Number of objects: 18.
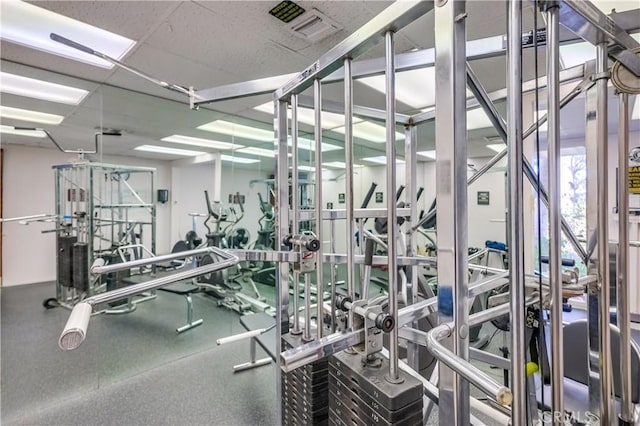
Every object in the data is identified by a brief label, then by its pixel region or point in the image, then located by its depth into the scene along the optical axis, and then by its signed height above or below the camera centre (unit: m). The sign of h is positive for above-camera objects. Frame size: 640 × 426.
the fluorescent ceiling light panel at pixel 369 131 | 4.40 +1.25
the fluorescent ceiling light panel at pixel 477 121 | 3.52 +1.09
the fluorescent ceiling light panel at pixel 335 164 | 4.01 +0.66
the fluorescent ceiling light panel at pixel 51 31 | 1.93 +1.27
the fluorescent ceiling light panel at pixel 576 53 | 2.43 +1.32
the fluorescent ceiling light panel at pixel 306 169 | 4.06 +0.60
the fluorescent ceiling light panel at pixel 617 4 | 1.86 +1.29
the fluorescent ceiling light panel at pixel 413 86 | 2.86 +1.29
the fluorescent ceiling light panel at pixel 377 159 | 4.38 +0.78
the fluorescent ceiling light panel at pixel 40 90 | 2.73 +1.20
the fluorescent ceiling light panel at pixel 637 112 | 3.03 +1.01
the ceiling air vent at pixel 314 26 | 1.91 +1.23
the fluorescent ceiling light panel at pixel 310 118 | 3.63 +1.29
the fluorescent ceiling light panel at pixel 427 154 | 4.29 +0.85
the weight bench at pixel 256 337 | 2.39 -1.06
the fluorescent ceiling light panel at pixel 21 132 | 4.04 +1.14
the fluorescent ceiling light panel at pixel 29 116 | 3.42 +1.17
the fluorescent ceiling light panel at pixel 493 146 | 3.98 +0.87
